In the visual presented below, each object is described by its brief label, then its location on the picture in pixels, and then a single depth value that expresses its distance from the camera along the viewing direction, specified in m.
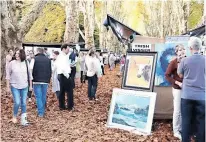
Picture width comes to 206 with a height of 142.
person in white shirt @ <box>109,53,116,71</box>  21.50
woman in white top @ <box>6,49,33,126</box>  5.18
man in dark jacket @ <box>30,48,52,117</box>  5.83
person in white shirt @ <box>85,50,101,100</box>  7.61
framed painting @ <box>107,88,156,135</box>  4.90
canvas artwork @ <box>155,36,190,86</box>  5.20
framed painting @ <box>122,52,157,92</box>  5.14
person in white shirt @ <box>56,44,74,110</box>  6.37
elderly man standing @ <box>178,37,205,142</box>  3.74
